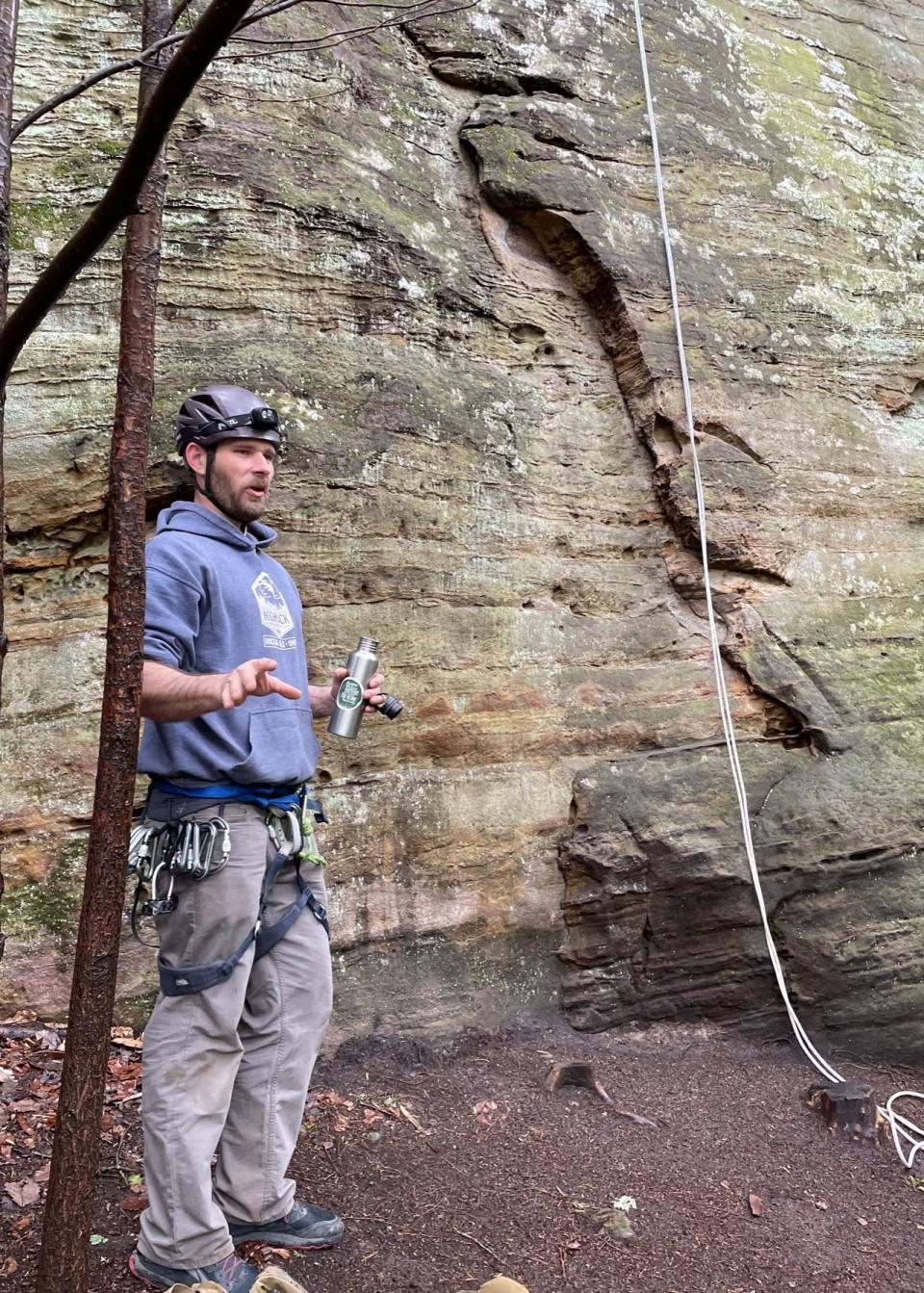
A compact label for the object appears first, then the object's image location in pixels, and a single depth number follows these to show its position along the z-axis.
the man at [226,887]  3.17
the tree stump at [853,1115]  4.86
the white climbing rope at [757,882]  4.89
